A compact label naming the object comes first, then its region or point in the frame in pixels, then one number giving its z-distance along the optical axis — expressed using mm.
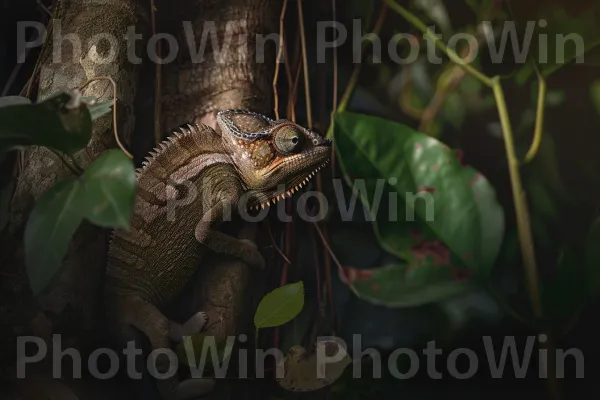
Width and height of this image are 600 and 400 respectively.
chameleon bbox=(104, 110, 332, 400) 547
